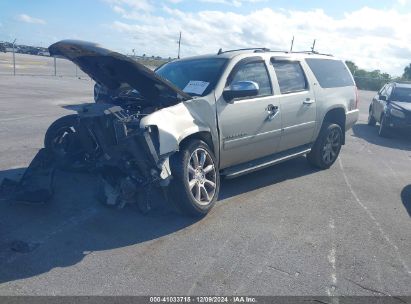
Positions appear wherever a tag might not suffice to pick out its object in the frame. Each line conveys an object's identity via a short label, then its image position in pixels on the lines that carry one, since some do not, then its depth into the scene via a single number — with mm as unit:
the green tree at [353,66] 45656
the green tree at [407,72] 54722
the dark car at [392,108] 11359
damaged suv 4270
